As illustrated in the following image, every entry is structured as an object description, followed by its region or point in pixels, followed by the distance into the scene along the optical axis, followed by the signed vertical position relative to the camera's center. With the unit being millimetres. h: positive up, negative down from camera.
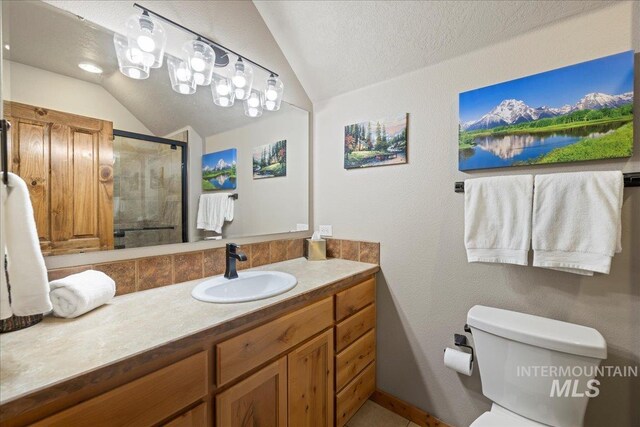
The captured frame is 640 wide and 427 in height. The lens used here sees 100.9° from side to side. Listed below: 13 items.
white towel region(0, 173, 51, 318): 700 -115
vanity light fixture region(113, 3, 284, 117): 1157 +762
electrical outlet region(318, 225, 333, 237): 1973 -124
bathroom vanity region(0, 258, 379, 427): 615 -440
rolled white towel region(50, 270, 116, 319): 886 -275
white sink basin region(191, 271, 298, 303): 1183 -359
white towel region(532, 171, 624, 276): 1026 -35
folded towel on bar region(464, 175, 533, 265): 1200 -26
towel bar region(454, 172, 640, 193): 1037 +130
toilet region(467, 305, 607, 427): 998 -611
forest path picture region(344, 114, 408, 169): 1619 +457
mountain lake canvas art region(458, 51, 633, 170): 1063 +428
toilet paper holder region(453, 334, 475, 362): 1403 -686
